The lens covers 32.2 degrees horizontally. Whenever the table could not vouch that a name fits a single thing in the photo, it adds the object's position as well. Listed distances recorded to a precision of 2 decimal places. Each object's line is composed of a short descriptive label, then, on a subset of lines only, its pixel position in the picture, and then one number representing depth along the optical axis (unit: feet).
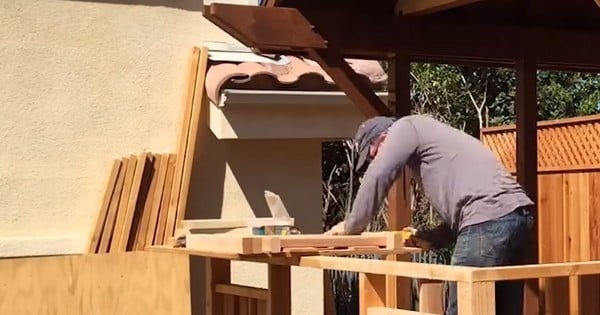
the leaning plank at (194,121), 20.85
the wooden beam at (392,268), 11.32
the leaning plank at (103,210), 20.29
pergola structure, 18.45
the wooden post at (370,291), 13.24
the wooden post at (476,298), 11.06
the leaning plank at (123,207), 20.34
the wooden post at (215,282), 18.98
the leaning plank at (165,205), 20.57
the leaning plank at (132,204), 20.25
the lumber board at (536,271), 11.21
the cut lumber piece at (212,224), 20.40
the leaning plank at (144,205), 20.44
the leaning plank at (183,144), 20.68
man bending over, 14.26
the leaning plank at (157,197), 20.51
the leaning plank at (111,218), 20.34
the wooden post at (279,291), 15.90
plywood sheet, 19.44
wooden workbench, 14.35
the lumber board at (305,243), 14.16
